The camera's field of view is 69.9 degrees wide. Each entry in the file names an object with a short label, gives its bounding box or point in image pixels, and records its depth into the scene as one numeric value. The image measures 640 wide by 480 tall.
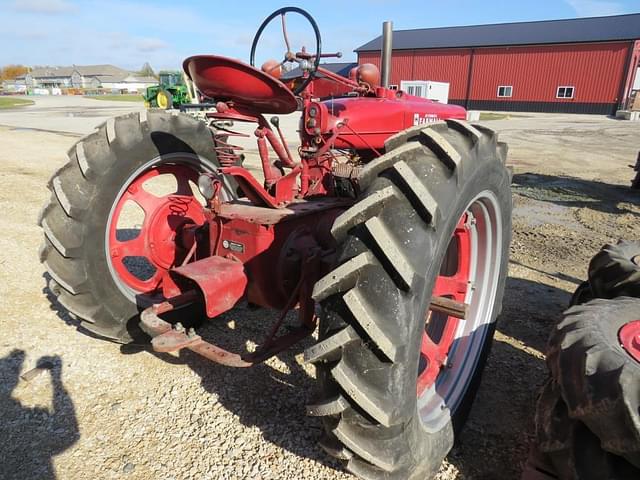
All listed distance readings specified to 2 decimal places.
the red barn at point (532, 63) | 30.61
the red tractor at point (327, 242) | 1.51
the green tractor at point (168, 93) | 23.45
